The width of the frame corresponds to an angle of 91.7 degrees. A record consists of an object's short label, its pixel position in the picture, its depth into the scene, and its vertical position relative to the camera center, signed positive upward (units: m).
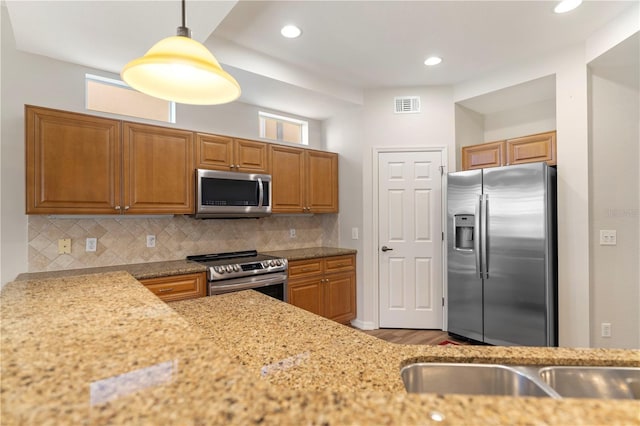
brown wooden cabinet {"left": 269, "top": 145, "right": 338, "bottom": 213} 3.60 +0.45
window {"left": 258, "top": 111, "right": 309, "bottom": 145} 3.98 +1.19
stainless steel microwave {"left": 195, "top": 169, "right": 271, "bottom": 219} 2.99 +0.23
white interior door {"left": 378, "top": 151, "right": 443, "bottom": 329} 3.66 -0.28
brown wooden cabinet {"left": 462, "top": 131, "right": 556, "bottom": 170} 3.03 +0.68
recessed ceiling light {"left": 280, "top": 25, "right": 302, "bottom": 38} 2.53 +1.55
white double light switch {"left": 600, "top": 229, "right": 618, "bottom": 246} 2.71 -0.19
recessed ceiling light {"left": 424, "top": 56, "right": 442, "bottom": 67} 3.06 +1.56
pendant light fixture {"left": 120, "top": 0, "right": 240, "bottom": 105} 1.24 +0.64
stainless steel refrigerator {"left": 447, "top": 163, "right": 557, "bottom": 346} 2.78 -0.38
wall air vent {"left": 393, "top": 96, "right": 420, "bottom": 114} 3.76 +1.36
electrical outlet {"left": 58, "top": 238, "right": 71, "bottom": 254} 2.58 -0.23
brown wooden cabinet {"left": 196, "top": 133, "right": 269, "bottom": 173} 3.05 +0.66
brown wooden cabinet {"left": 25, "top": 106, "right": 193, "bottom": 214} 2.30 +0.43
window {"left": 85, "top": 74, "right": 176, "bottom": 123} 2.84 +1.13
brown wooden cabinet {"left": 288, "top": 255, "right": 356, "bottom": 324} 3.39 -0.80
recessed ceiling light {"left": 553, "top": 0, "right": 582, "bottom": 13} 2.24 +1.54
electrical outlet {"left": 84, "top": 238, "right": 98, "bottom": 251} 2.69 -0.23
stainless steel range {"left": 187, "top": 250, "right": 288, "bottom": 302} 2.79 -0.53
